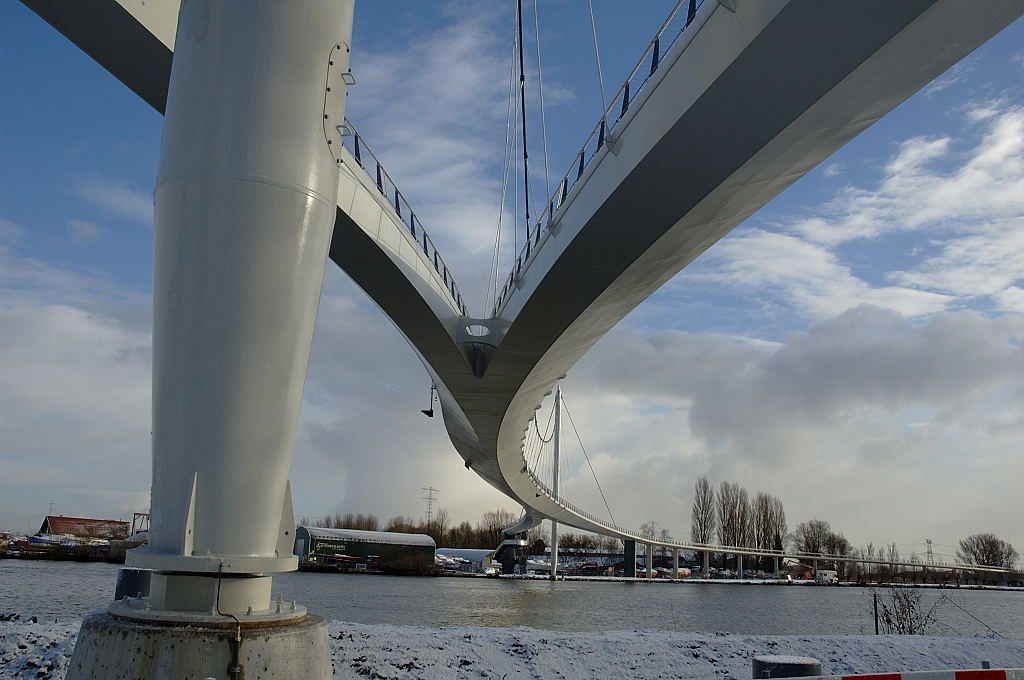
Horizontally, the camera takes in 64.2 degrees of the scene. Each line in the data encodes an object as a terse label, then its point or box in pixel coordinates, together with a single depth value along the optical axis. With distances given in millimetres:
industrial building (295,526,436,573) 60469
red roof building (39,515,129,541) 77125
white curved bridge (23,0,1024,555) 7422
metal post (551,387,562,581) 65206
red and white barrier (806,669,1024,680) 4527
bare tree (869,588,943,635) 16703
